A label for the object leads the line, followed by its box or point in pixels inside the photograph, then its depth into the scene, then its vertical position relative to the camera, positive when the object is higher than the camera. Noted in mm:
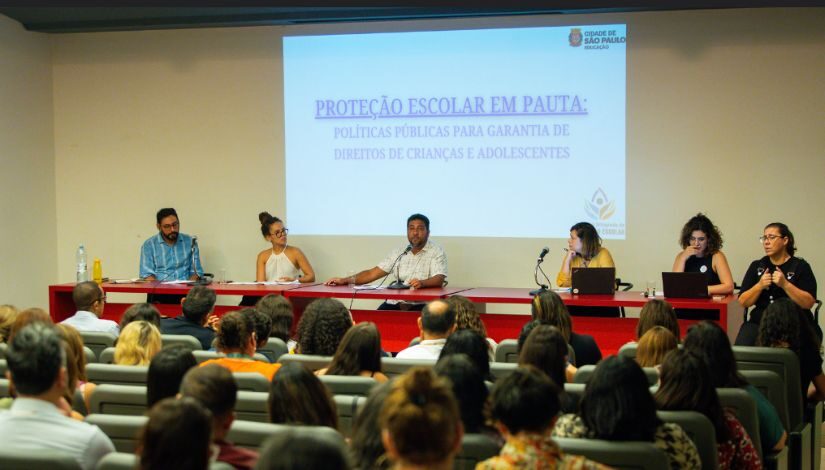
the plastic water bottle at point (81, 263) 8383 -380
